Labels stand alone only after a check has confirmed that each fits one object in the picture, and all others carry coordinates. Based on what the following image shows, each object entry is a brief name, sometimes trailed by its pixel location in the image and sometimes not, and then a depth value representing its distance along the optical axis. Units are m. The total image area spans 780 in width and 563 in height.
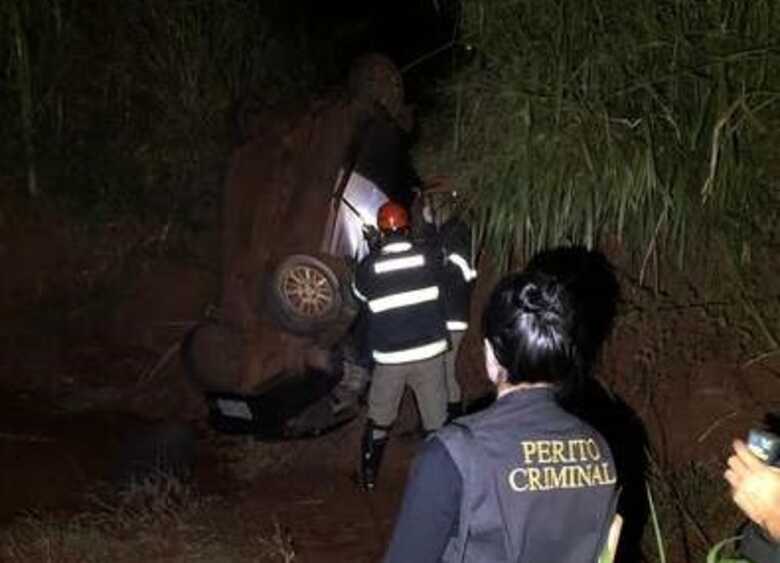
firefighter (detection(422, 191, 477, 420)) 6.21
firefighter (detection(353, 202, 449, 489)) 5.94
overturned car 6.82
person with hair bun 2.29
